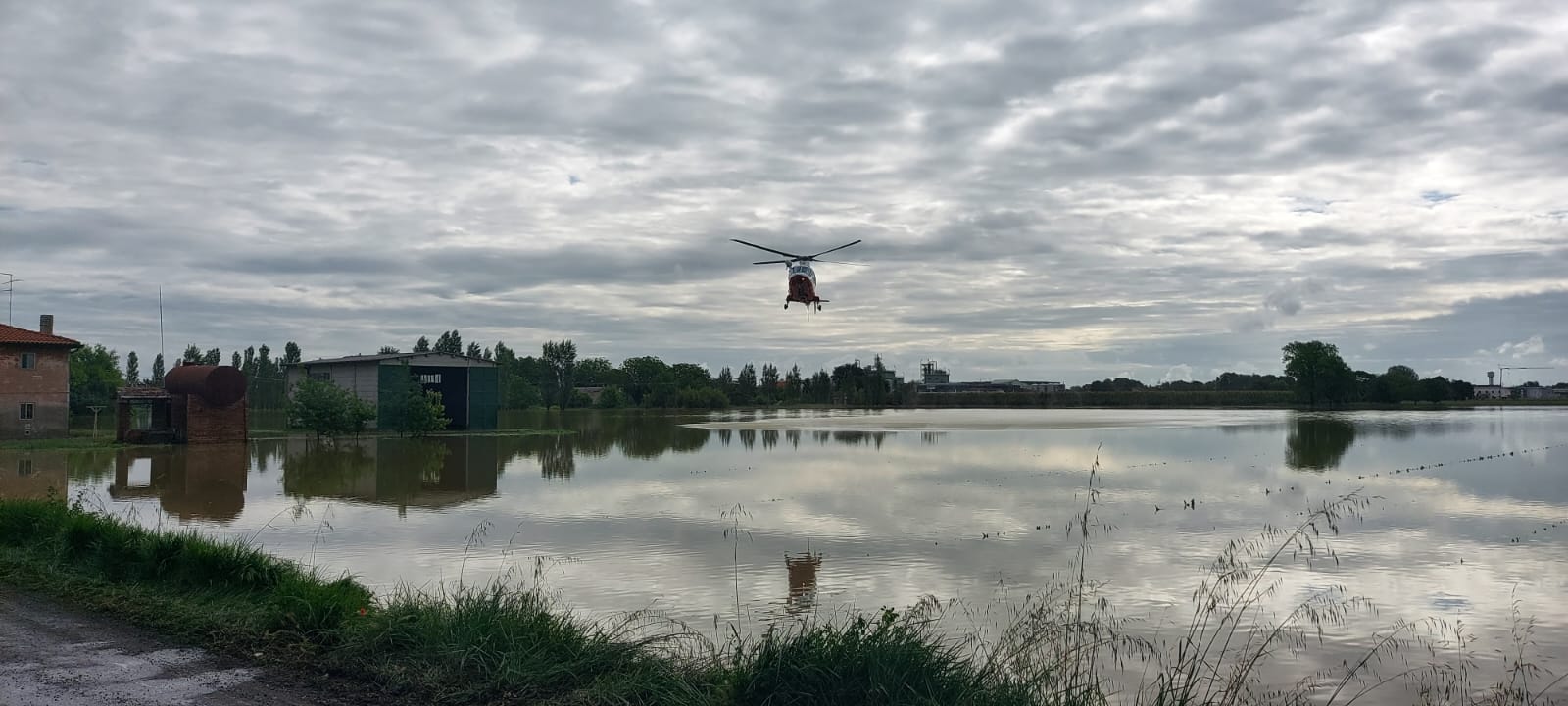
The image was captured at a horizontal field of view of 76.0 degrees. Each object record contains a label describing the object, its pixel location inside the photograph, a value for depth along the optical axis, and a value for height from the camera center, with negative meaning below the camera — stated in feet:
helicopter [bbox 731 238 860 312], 128.36 +14.46
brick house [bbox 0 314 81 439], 139.03 +2.40
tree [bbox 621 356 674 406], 442.91 +10.49
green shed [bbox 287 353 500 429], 181.65 +3.56
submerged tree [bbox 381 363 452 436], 169.78 -2.03
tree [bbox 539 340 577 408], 480.64 +17.36
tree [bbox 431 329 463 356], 435.12 +24.12
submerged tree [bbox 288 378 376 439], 153.58 -1.86
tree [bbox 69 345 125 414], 226.38 +5.77
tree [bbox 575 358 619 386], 497.46 +11.91
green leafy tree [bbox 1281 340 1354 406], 360.07 +6.35
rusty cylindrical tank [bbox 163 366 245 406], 140.97 +2.24
